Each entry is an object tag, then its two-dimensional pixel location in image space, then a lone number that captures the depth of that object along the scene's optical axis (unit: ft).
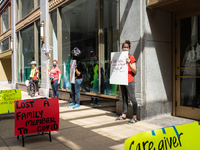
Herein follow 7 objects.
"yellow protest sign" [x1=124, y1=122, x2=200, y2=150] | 6.29
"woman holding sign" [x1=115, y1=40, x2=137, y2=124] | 18.49
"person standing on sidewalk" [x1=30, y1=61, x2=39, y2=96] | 40.77
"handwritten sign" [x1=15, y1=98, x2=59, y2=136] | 13.97
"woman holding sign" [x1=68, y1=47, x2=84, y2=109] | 26.85
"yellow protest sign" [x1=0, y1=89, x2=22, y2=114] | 21.20
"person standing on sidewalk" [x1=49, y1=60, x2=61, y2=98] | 30.44
